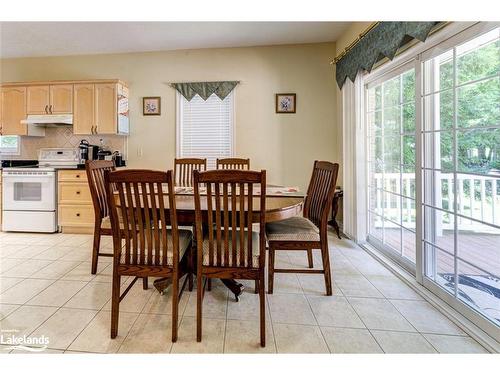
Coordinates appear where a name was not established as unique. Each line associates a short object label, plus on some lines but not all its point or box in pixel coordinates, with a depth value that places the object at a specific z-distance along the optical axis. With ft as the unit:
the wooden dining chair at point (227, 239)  4.66
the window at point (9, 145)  14.17
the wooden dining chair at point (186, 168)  11.04
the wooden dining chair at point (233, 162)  10.68
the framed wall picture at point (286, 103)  13.11
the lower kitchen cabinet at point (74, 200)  12.26
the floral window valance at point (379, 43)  6.50
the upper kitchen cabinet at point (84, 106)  12.72
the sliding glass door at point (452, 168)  5.38
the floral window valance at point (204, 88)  13.08
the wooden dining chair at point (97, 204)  7.79
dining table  5.66
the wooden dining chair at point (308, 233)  6.60
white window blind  13.43
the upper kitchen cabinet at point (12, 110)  13.05
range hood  12.69
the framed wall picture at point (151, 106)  13.65
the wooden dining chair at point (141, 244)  4.94
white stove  12.20
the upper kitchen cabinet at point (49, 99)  12.83
